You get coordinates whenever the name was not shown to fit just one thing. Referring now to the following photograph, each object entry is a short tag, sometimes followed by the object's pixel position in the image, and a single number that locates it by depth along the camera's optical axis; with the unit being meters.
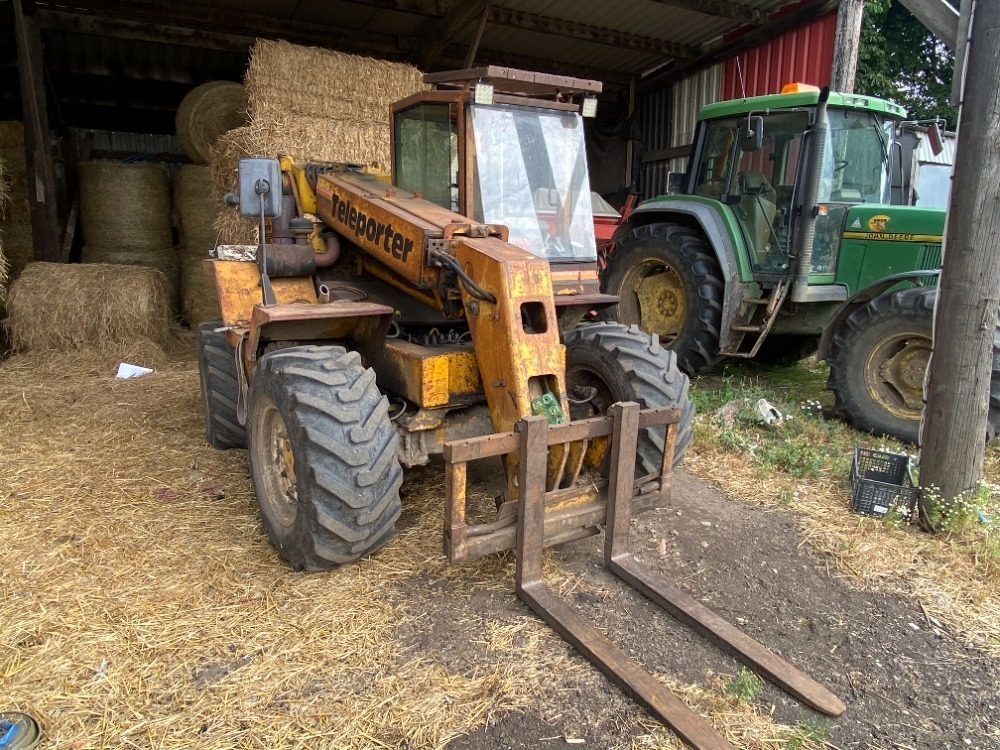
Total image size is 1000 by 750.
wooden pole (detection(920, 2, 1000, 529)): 3.39
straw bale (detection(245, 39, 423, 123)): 7.22
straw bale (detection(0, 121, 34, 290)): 8.23
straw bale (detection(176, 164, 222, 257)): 8.69
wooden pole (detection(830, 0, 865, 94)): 7.96
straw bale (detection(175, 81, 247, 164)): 8.25
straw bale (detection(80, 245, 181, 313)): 8.82
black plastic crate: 3.88
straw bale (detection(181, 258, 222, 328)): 8.84
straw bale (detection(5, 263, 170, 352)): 7.29
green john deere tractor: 5.15
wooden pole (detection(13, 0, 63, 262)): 7.28
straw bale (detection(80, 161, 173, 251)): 8.62
